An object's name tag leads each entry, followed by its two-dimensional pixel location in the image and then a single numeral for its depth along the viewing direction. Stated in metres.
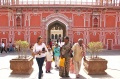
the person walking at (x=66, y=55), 9.31
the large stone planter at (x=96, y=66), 9.88
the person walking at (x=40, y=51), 8.18
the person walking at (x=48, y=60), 10.74
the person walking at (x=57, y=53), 11.89
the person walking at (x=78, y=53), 9.36
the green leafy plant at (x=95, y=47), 10.43
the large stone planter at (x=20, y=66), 9.84
